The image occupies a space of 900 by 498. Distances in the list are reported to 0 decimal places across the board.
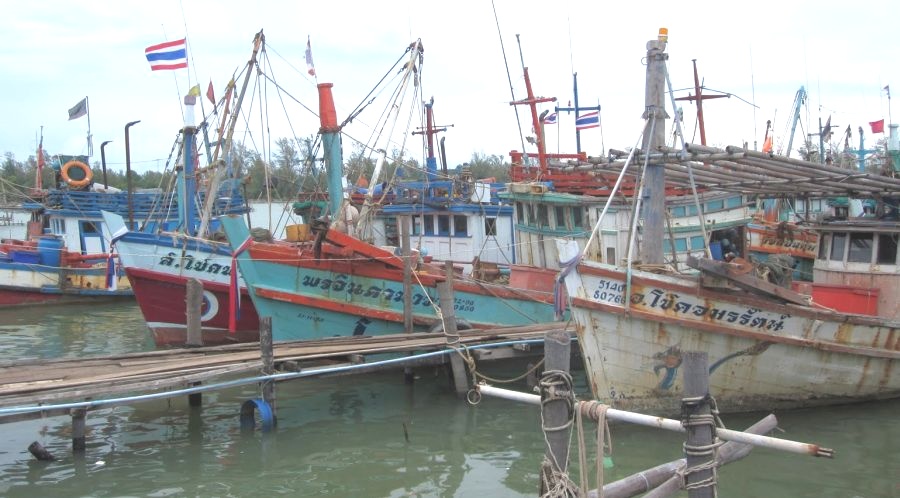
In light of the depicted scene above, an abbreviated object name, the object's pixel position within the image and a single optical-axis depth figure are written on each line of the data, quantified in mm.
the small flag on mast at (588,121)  20422
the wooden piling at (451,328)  11966
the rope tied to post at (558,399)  5434
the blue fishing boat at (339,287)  13531
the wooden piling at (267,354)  10438
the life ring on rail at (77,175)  27078
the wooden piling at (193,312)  12719
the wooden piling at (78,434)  9773
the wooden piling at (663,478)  5505
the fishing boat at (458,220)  19016
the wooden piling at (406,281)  13086
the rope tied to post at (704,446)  5008
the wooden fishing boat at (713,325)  9492
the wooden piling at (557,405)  5457
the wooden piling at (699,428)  5016
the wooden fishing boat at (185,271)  15531
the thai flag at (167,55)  16359
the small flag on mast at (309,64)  18344
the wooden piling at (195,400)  11750
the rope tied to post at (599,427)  5301
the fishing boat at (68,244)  23875
